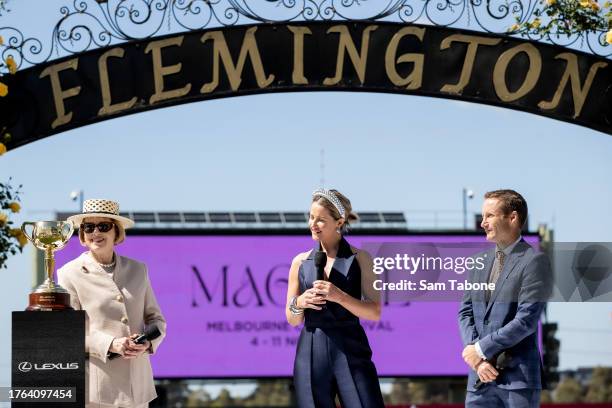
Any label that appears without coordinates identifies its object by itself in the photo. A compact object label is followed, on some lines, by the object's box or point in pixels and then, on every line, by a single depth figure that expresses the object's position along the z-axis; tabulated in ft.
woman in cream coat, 54.49
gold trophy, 51.24
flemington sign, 73.82
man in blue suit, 53.93
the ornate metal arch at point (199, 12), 73.61
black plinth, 51.21
